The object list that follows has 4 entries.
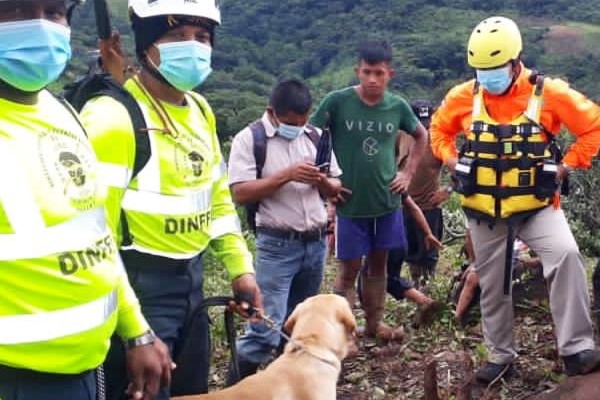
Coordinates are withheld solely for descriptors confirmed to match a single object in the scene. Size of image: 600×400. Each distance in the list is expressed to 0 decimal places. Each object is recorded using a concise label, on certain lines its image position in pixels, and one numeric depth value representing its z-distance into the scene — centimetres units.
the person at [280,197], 472
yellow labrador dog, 326
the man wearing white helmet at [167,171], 273
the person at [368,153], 554
